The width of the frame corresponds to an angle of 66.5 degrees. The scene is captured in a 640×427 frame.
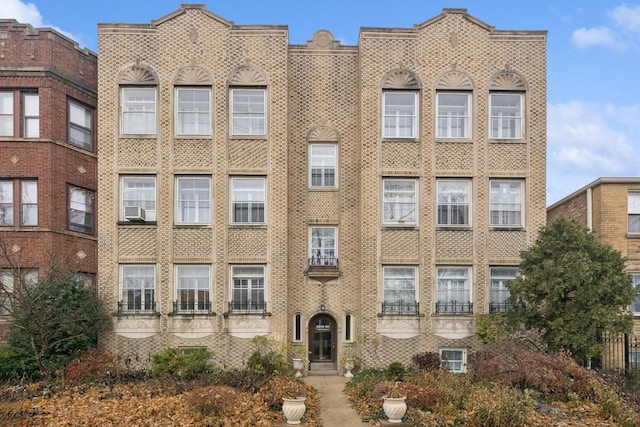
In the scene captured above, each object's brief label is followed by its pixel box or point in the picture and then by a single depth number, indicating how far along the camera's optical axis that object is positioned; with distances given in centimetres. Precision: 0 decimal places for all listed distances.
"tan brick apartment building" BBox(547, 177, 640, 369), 1896
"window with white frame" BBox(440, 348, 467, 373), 1795
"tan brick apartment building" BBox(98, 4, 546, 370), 1792
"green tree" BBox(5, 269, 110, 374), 1471
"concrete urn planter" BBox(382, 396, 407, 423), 1137
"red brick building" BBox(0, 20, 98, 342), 1728
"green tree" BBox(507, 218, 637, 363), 1467
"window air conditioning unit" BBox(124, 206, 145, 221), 1775
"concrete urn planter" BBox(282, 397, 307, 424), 1152
